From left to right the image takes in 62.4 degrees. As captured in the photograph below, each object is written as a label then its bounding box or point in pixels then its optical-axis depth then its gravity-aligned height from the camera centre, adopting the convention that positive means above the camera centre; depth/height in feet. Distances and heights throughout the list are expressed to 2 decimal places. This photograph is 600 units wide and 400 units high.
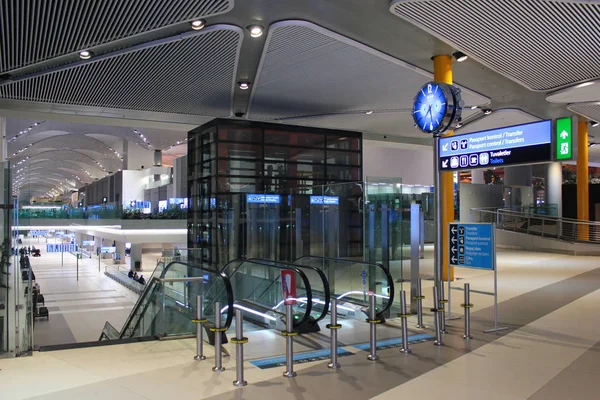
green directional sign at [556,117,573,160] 19.04 +2.58
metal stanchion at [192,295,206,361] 17.54 -4.57
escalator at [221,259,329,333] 22.56 -4.76
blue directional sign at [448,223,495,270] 22.15 -1.84
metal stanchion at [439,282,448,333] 20.22 -4.37
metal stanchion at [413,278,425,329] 22.42 -4.76
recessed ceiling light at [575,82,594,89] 34.40 +8.49
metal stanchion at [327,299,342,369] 16.59 -4.28
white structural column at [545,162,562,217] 81.51 +3.70
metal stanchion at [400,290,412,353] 18.36 -4.71
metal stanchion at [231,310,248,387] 14.62 -4.26
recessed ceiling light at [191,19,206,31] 24.44 +9.20
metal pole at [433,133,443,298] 23.11 -0.13
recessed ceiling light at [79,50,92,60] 26.48 +8.45
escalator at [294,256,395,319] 24.76 -4.16
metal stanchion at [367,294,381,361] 17.47 -4.37
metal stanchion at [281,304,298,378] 15.57 -4.38
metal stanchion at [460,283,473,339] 20.27 -4.64
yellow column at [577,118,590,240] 68.39 +2.83
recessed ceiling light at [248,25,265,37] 26.27 +9.53
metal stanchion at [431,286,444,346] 19.27 -4.88
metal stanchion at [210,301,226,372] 16.12 -4.28
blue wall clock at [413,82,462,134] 22.70 +4.64
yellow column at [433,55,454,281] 32.63 +1.76
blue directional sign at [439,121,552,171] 19.81 +2.52
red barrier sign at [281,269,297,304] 22.95 -3.59
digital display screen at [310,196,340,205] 31.12 +0.45
